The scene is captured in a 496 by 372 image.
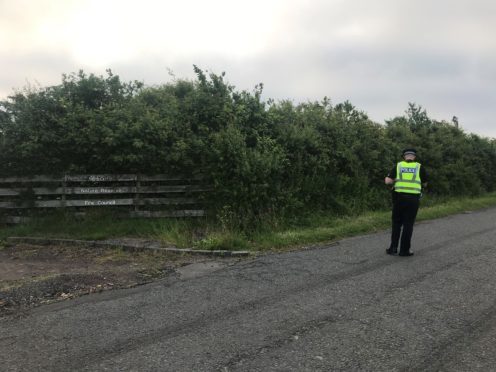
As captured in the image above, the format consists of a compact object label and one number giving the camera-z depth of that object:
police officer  7.46
